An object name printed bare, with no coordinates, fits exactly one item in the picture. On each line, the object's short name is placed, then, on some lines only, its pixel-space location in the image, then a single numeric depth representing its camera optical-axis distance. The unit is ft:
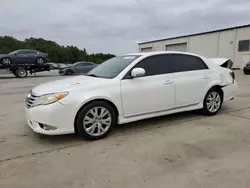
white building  74.79
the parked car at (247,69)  49.93
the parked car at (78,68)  52.78
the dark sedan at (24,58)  50.92
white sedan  9.93
